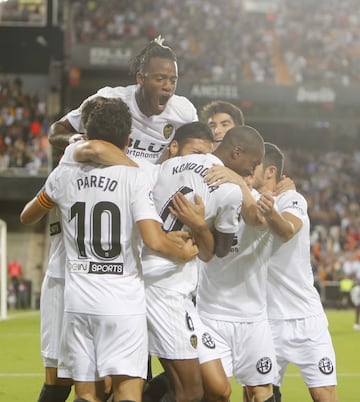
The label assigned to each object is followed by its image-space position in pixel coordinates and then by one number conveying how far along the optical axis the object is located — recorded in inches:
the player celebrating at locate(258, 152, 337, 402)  490.3
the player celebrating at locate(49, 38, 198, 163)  491.5
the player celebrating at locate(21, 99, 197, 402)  379.6
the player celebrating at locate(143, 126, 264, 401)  410.0
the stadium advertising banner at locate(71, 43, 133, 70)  2358.5
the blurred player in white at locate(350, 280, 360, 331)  1378.0
